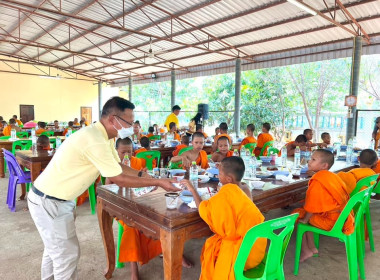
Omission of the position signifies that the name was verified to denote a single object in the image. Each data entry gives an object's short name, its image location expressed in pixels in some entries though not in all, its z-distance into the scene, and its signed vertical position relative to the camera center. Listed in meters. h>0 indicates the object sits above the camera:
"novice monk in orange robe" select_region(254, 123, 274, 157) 5.76 -0.46
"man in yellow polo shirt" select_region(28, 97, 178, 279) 1.66 -0.41
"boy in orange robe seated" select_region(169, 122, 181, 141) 7.37 -0.41
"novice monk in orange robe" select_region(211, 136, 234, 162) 3.77 -0.45
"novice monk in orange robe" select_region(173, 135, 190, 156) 5.11 -0.44
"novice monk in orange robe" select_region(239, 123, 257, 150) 5.88 -0.43
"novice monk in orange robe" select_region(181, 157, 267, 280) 1.68 -0.65
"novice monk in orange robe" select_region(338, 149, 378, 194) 2.73 -0.55
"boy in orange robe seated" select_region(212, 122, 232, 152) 6.55 -0.30
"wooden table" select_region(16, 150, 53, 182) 4.03 -0.69
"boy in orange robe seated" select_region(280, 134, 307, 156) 4.91 -0.47
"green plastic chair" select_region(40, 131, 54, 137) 7.76 -0.54
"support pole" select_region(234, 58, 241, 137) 10.95 +1.02
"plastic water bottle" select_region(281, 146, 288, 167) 3.85 -0.53
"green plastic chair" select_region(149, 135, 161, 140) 7.22 -0.57
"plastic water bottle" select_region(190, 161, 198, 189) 2.43 -0.53
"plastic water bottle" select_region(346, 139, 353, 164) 4.34 -0.57
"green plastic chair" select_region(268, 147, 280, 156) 4.90 -0.59
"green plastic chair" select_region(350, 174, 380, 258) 2.58 -0.93
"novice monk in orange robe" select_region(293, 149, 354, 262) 2.38 -0.71
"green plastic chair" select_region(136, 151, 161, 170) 3.86 -0.56
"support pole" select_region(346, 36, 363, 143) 7.49 +1.09
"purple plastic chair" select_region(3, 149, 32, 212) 3.93 -0.90
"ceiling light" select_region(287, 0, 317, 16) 5.14 +2.07
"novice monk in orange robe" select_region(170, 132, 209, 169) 3.63 -0.48
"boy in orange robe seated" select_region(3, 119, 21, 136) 7.89 -0.44
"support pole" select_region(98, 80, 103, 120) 19.30 +1.59
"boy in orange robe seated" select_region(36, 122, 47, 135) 8.18 -0.38
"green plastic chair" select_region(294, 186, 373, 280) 2.25 -0.96
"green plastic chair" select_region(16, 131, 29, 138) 7.67 -0.56
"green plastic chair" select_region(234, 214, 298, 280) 1.54 -0.78
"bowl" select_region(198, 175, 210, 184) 2.64 -0.58
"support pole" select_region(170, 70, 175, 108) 14.17 +1.37
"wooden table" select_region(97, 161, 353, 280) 1.74 -0.70
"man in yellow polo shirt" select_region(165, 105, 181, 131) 8.34 -0.12
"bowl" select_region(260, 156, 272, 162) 3.96 -0.59
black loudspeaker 11.38 +0.23
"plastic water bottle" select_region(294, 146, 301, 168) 3.57 -0.56
